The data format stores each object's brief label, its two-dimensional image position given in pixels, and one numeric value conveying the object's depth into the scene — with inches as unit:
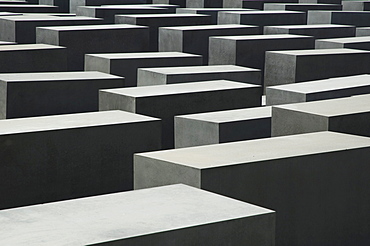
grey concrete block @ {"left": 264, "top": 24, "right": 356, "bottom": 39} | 618.5
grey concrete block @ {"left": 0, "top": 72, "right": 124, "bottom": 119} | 377.1
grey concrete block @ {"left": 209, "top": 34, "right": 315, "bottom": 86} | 526.0
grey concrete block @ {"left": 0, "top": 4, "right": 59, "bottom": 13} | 773.9
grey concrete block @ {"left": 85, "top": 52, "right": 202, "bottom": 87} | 469.1
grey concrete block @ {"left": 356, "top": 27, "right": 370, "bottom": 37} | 650.2
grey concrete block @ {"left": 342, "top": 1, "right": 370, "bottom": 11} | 834.8
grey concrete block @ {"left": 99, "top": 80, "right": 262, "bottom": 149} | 352.5
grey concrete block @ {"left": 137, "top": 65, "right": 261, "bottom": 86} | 422.3
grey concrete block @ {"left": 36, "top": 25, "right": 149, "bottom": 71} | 533.6
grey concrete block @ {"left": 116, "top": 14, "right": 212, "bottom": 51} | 636.7
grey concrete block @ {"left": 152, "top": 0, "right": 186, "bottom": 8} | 946.2
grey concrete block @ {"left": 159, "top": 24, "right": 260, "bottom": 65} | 565.9
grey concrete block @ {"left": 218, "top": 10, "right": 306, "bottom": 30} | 692.1
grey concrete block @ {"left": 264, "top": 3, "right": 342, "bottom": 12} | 818.2
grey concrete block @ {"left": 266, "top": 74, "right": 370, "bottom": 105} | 365.1
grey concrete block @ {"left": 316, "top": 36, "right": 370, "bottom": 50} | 539.2
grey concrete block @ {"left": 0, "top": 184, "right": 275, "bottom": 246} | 160.6
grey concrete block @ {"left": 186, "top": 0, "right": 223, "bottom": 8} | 908.6
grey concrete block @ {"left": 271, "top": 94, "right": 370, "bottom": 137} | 277.7
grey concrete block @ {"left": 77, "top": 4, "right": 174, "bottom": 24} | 717.3
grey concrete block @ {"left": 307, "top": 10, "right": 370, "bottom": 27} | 721.6
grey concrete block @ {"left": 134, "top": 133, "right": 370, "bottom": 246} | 217.0
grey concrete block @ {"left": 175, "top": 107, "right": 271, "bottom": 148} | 312.3
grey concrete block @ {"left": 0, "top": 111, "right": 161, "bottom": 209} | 273.3
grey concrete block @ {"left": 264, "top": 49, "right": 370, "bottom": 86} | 473.1
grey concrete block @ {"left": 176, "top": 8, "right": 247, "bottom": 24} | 766.5
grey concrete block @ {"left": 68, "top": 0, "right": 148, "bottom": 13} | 828.0
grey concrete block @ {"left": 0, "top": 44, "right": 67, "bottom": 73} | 474.3
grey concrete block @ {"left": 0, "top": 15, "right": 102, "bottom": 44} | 593.3
